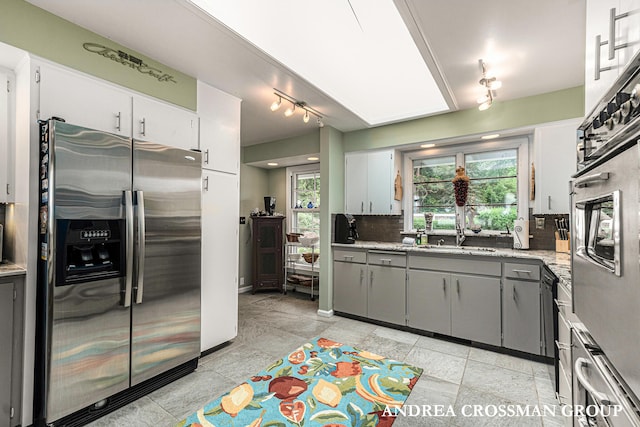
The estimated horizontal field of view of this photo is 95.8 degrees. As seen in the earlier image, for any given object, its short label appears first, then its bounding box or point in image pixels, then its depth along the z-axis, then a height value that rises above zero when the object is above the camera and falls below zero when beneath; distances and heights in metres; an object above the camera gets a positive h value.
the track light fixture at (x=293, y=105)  2.96 +1.23
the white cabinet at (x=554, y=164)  2.83 +0.53
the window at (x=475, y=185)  3.39 +0.40
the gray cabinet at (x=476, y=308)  2.88 -0.95
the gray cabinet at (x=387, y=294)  3.43 -0.96
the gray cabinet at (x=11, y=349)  1.66 -0.80
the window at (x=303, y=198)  5.38 +0.33
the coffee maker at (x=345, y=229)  3.93 -0.19
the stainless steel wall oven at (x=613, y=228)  0.72 -0.03
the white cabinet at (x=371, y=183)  3.92 +0.46
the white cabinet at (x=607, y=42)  0.79 +0.56
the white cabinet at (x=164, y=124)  2.24 +0.75
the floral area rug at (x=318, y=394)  1.88 -1.34
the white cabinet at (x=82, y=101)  1.82 +0.77
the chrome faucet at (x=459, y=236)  3.56 -0.25
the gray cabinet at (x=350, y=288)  3.73 -0.96
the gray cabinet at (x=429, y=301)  3.14 -0.95
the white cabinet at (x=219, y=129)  2.72 +0.85
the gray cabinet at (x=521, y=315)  2.68 -0.94
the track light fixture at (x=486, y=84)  2.47 +1.17
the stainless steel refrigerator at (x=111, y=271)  1.71 -0.39
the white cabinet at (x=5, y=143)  1.92 +0.47
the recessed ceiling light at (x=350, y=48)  2.14 +1.53
